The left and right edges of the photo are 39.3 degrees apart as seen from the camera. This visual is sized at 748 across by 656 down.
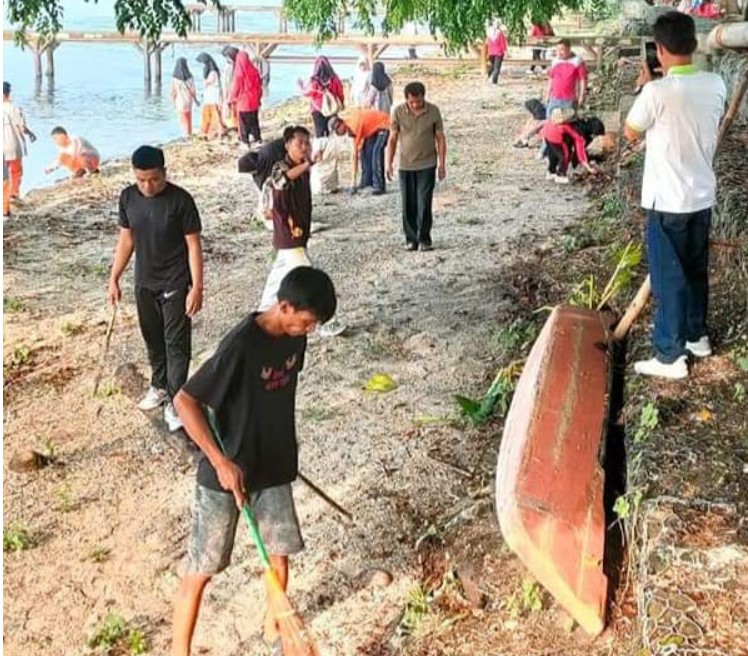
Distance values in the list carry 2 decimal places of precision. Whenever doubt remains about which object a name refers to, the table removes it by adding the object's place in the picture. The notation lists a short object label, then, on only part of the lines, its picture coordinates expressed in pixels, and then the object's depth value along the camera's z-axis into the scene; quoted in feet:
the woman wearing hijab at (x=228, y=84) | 53.01
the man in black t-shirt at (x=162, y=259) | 18.38
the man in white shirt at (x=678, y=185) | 14.79
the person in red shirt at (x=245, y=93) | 50.49
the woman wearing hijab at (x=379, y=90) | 46.70
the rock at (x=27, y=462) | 18.71
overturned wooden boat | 12.21
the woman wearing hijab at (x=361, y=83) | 48.73
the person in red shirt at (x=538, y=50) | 73.10
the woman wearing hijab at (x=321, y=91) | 42.24
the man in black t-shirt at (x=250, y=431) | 11.49
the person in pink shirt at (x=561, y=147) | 40.34
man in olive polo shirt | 30.14
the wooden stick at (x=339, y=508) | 15.83
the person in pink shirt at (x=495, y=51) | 73.56
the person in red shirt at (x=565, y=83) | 44.54
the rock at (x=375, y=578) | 14.79
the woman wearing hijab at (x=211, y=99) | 58.80
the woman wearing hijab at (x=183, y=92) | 57.93
